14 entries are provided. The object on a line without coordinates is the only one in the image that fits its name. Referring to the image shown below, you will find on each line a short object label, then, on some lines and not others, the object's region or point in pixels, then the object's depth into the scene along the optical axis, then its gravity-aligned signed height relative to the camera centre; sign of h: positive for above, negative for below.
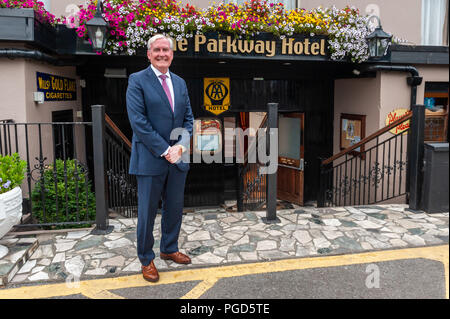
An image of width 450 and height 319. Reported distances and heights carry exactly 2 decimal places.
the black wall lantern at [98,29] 5.61 +1.36
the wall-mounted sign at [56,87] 6.07 +0.56
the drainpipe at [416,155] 5.33 -0.56
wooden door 9.16 -1.02
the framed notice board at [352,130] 8.31 -0.29
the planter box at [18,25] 5.17 +1.31
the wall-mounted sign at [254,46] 6.62 +1.31
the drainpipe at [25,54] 5.26 +0.92
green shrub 5.20 -1.18
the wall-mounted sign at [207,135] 8.76 -0.42
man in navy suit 3.26 -0.20
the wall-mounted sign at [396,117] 7.85 -0.01
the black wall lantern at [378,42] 6.62 +1.35
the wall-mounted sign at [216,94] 8.55 +0.54
